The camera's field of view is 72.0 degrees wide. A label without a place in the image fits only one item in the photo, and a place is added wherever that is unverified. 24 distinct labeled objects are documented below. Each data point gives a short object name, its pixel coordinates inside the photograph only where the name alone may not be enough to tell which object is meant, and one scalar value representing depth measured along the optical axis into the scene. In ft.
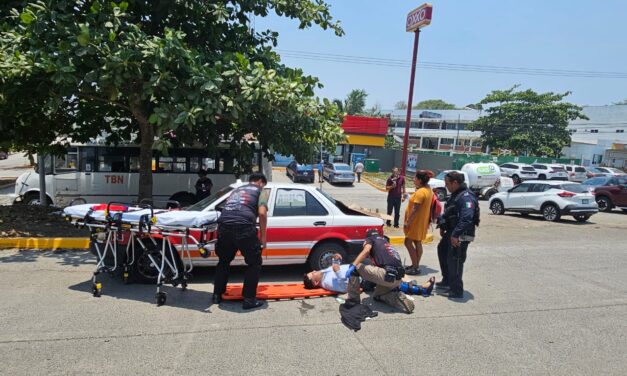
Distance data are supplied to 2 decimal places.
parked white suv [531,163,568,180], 113.15
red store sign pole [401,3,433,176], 39.04
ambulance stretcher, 18.07
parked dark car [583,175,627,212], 61.62
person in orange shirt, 23.06
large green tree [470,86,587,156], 164.35
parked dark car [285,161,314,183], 98.58
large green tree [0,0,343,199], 22.22
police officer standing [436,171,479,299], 19.86
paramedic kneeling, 17.87
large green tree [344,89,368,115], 254.06
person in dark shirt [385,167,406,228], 38.91
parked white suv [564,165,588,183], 119.34
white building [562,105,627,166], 199.00
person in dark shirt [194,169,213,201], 37.86
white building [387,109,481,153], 264.31
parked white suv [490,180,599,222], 49.08
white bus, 40.22
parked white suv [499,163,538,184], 113.60
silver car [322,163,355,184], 99.30
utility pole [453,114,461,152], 261.91
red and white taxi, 22.00
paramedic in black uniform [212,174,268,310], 17.21
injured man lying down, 20.04
